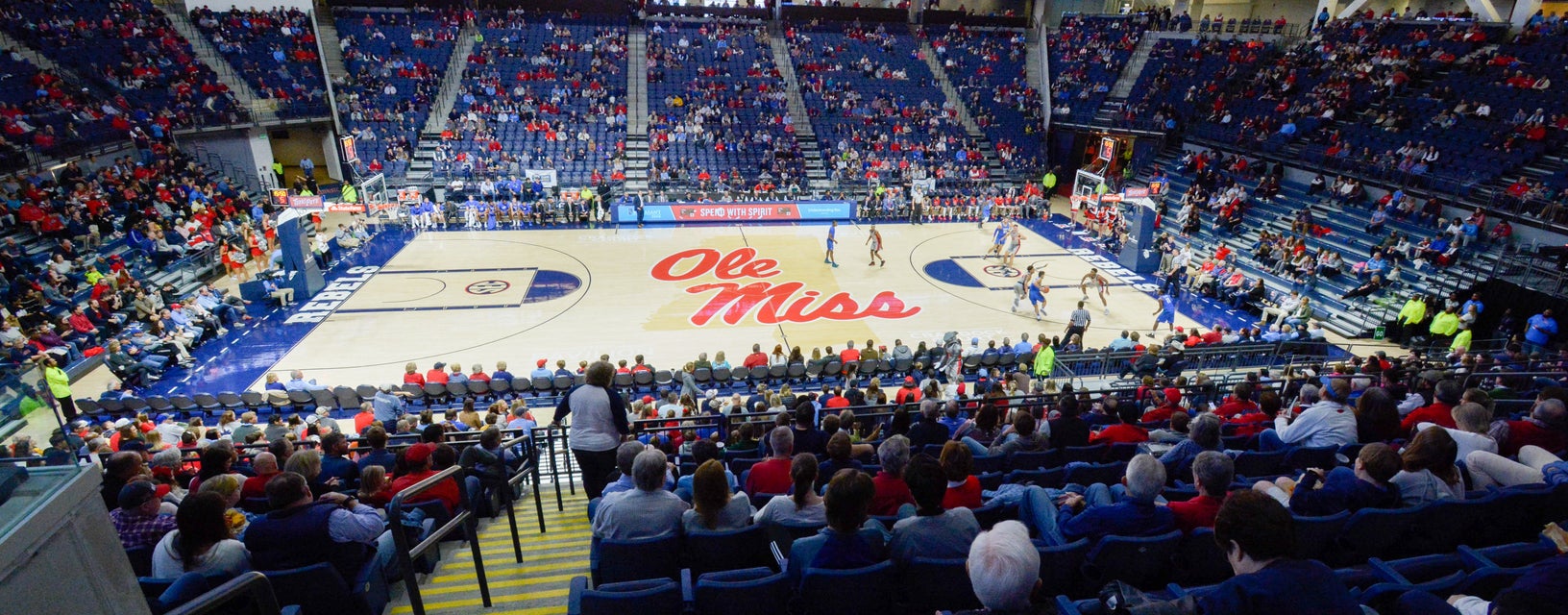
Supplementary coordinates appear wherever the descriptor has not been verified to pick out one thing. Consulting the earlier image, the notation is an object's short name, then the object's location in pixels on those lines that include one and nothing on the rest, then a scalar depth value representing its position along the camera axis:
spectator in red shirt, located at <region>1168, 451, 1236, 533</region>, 4.20
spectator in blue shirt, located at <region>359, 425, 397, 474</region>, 6.32
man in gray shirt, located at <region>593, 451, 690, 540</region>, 4.42
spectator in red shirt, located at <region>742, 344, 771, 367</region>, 14.01
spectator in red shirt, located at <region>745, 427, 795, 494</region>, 5.43
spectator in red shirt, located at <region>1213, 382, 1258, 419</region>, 8.50
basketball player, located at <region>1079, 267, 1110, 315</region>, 18.53
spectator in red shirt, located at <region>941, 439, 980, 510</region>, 4.62
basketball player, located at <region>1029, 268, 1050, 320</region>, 17.98
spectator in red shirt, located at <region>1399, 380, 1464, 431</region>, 6.62
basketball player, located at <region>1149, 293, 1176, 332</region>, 17.12
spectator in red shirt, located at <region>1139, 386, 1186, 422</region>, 8.56
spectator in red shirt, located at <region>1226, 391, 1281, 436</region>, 7.57
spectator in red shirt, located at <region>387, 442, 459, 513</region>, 5.42
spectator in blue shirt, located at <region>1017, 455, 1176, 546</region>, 4.14
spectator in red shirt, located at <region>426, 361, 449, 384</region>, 13.01
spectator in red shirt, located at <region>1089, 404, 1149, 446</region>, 6.90
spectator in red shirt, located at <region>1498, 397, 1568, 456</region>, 5.68
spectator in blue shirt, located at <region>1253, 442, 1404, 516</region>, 4.50
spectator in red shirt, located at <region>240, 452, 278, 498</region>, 5.79
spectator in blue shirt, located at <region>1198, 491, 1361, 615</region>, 2.81
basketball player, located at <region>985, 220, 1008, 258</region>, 23.08
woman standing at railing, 6.32
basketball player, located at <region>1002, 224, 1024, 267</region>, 22.42
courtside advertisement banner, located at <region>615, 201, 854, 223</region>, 27.50
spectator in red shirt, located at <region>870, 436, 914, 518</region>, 4.71
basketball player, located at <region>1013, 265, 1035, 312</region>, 18.59
